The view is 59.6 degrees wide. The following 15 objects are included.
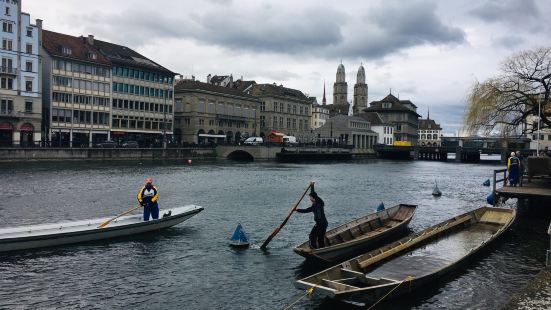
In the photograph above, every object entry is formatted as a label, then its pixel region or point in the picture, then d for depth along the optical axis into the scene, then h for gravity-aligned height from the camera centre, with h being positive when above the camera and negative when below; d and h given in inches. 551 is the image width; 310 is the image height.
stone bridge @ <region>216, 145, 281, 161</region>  3907.5 +3.8
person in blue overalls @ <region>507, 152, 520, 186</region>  1214.9 -37.7
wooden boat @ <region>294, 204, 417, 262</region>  680.4 -135.7
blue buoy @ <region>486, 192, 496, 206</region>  1354.0 -124.9
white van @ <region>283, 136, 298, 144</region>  4716.8 +131.5
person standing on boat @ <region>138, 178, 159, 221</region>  880.9 -93.5
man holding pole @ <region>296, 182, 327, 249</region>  694.5 -103.0
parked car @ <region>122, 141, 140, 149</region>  3314.5 +33.0
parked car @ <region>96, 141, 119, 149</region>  3181.6 +29.0
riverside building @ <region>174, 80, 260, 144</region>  4436.5 +364.1
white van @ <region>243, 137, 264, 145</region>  4010.8 +91.9
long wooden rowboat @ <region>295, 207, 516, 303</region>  516.5 -144.1
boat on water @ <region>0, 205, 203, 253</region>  746.2 -138.2
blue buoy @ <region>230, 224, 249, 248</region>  837.9 -155.1
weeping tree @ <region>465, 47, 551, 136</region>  1407.5 +169.5
